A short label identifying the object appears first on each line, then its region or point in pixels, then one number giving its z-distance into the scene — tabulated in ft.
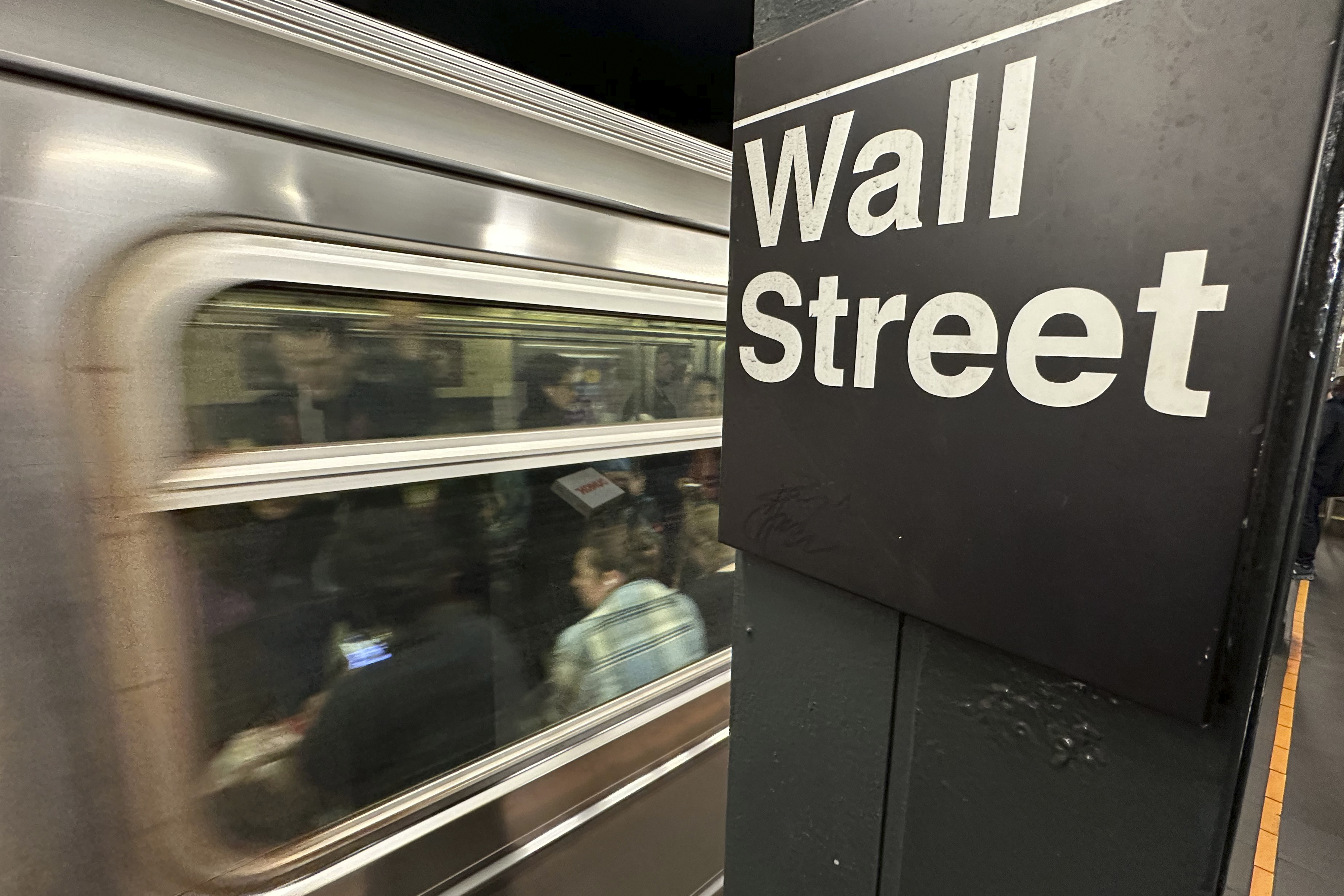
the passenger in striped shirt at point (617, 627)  5.25
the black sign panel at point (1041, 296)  1.28
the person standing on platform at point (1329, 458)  15.21
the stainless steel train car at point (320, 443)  2.80
